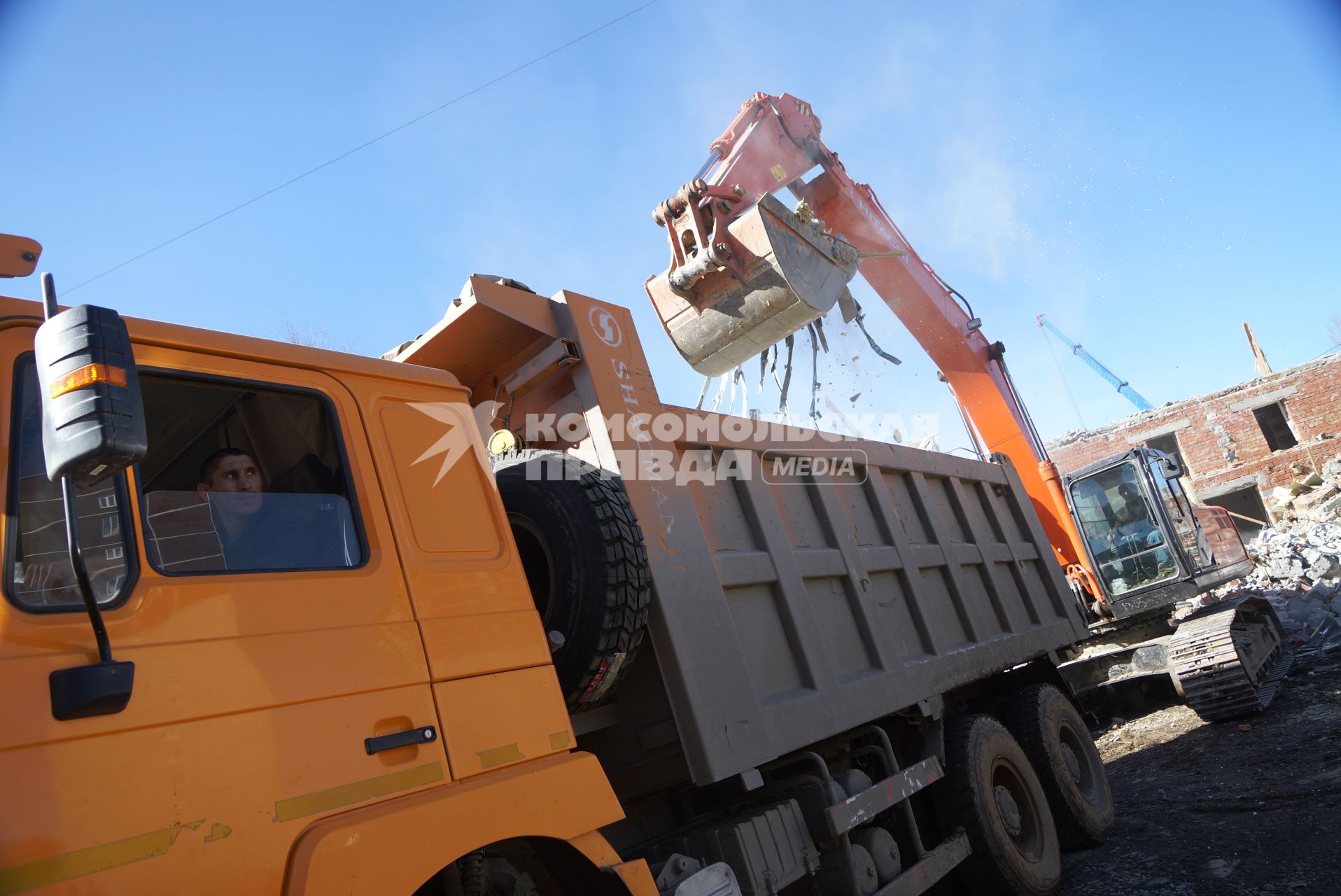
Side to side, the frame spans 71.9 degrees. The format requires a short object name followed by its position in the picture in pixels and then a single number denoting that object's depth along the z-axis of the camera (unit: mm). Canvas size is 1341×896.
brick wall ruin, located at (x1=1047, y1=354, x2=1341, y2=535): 25094
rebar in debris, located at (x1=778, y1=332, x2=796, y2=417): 6832
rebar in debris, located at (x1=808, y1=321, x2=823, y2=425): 6781
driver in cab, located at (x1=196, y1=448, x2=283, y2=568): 2238
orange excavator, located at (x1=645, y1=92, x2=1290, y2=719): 5750
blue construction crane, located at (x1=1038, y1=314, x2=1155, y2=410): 87938
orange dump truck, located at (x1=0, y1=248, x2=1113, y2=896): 1837
